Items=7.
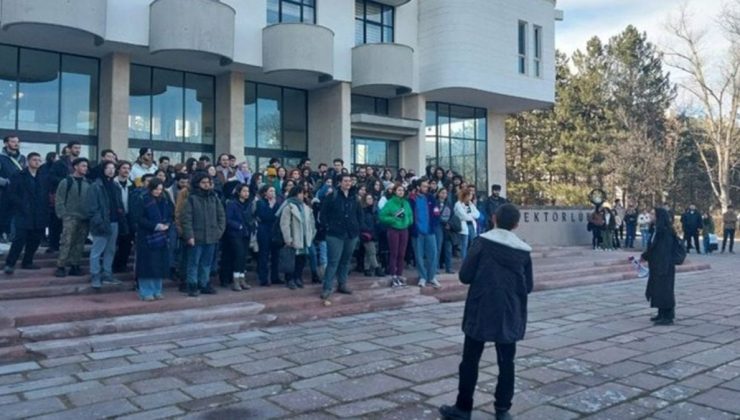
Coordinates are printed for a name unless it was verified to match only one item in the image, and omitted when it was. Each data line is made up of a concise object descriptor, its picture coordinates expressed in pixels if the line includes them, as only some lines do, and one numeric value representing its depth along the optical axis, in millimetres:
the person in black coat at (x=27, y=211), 8953
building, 15328
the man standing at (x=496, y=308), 4543
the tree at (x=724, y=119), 38469
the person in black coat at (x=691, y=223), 22438
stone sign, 21422
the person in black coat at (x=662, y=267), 8758
